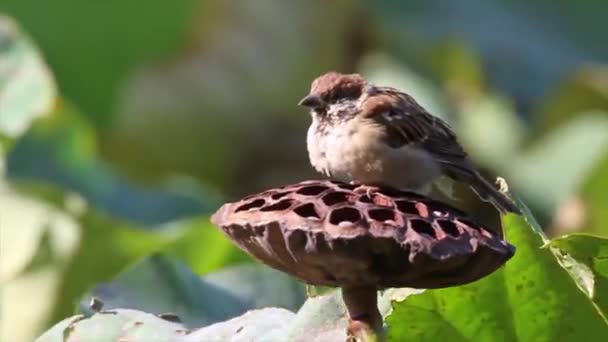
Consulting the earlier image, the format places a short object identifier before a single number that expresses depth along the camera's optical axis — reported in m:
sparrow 4.14
